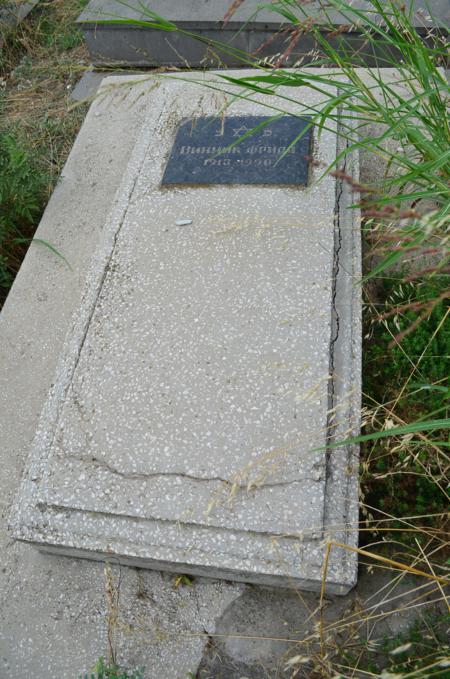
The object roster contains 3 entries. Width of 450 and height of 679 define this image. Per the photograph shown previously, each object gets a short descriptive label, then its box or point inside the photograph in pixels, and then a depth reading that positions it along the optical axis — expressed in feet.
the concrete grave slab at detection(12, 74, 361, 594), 5.06
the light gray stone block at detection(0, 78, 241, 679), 5.41
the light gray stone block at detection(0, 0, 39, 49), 13.66
